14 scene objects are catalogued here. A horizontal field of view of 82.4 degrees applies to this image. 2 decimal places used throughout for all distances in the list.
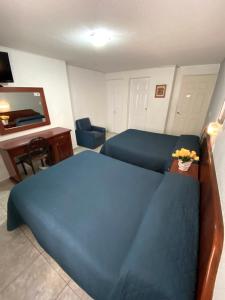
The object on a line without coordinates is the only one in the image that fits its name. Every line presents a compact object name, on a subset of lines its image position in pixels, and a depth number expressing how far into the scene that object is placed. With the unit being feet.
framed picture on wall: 12.41
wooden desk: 7.23
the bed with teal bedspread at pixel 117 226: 2.23
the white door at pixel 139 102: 13.70
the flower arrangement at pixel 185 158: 5.17
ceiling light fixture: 5.40
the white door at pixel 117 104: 15.35
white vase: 5.21
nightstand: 5.02
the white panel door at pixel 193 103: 11.40
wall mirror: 7.78
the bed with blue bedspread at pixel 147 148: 7.38
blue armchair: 12.39
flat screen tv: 6.89
